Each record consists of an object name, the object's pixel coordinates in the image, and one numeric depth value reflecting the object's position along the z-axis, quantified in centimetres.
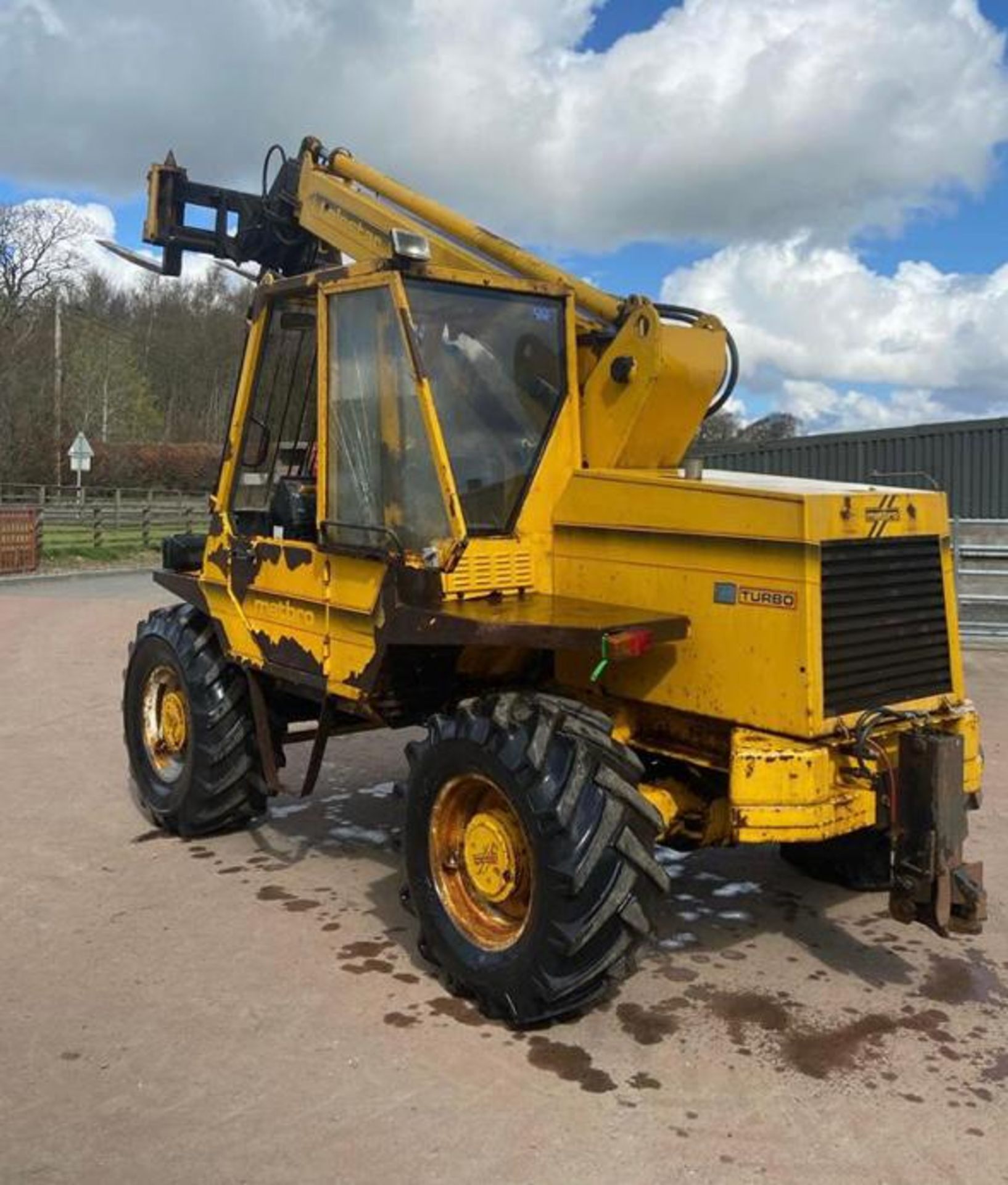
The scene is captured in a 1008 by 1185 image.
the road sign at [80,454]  3328
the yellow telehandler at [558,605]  401
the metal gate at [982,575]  1394
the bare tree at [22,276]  4650
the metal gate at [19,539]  2389
